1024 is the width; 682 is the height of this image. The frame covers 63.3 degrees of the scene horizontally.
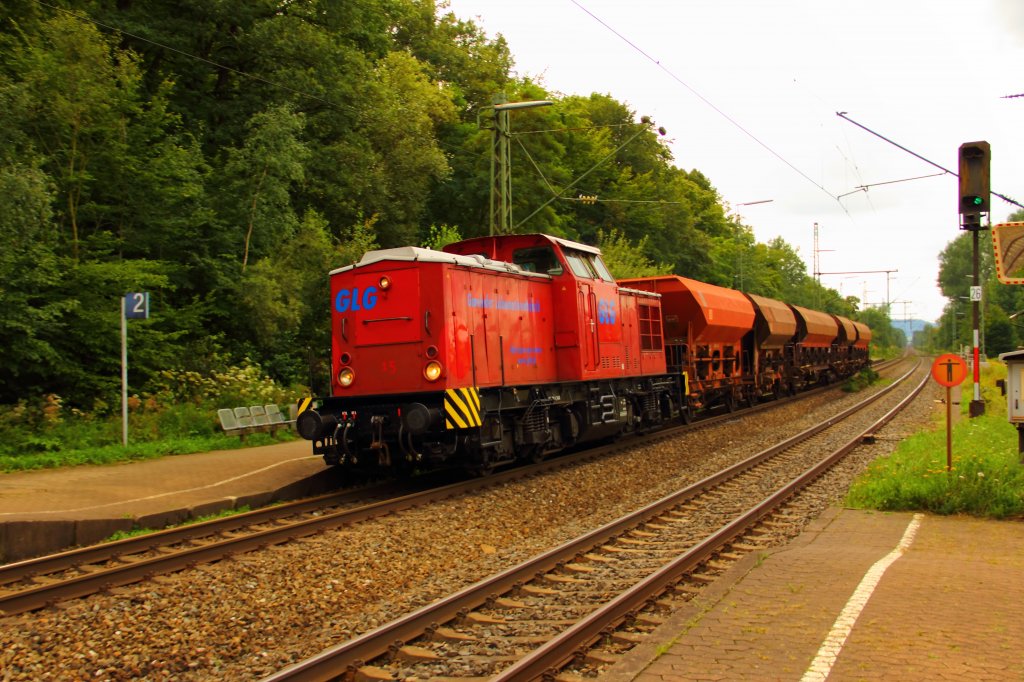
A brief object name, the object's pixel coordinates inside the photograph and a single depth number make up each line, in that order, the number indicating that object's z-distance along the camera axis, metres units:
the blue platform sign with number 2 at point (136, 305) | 13.81
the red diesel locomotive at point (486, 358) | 11.52
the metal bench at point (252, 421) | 15.82
